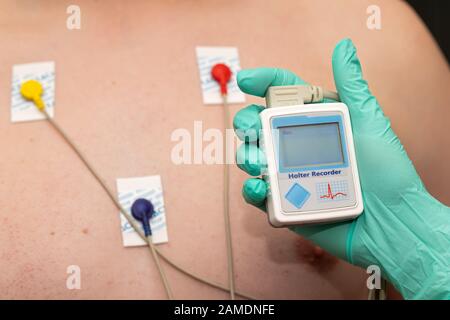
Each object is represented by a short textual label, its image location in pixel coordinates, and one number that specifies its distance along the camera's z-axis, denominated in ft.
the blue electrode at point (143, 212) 1.69
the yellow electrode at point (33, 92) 1.74
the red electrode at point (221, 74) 1.80
